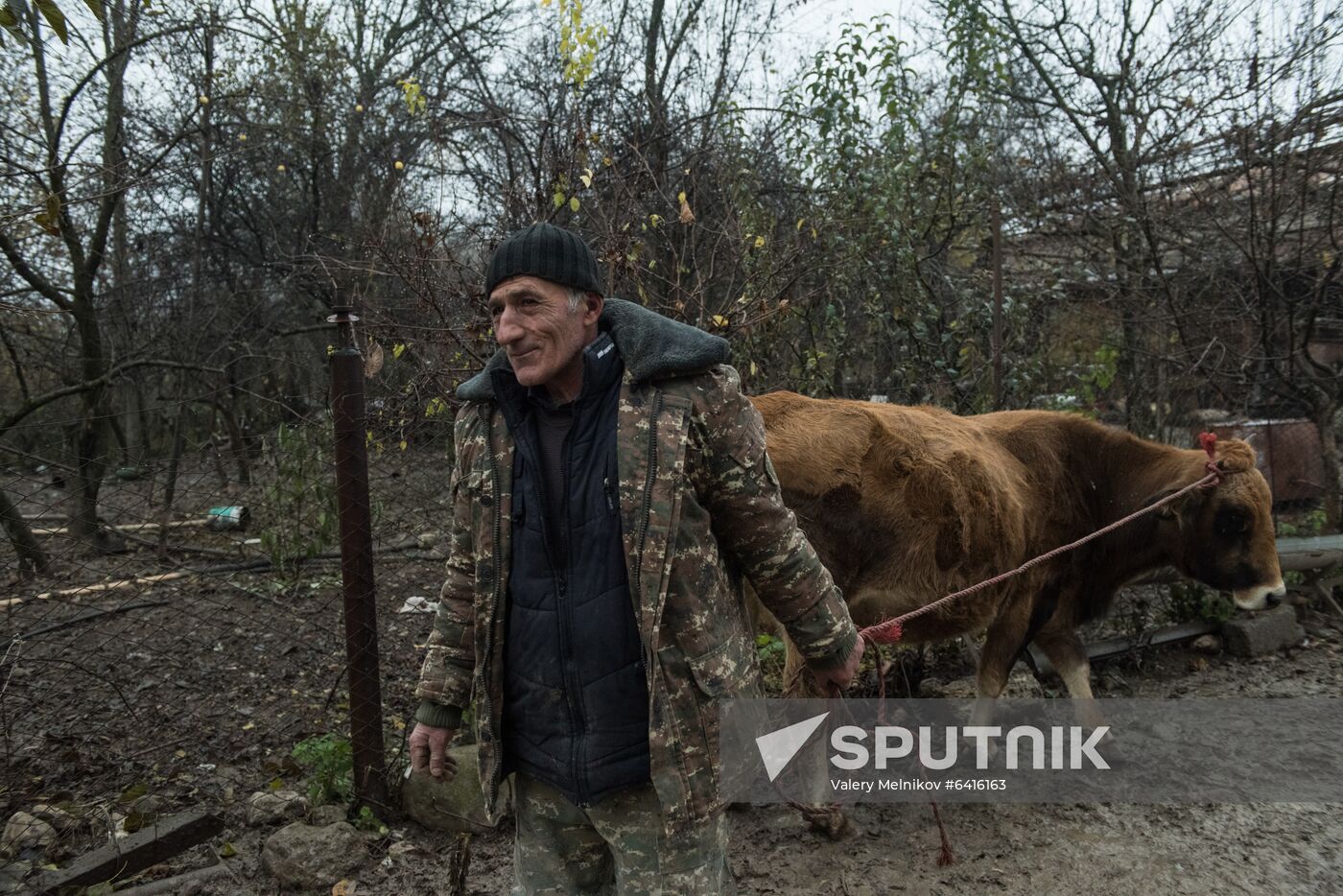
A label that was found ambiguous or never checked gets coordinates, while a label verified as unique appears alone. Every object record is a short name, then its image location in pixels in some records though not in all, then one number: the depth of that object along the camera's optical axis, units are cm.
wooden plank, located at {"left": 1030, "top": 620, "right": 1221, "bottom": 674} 592
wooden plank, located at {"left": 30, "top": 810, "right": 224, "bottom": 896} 314
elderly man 208
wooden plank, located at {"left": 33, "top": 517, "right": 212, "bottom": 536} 516
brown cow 417
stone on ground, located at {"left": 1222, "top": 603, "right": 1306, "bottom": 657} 634
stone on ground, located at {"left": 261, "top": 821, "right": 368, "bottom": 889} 344
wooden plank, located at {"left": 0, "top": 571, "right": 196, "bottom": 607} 387
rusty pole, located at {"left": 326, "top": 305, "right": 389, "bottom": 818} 375
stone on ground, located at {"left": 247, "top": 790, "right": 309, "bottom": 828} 378
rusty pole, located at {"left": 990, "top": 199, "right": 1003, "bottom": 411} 693
